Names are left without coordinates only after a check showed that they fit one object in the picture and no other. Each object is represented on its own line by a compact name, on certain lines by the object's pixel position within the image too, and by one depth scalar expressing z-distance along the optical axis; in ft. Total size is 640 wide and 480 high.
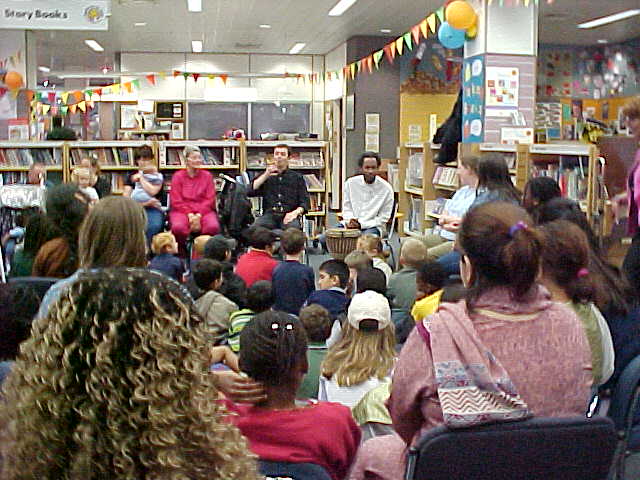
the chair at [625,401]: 9.02
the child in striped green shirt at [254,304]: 13.19
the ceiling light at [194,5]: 37.90
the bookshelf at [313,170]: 33.35
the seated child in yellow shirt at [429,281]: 13.76
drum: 24.90
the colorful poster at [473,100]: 27.50
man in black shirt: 27.09
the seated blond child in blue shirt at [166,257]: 17.84
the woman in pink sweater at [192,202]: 25.48
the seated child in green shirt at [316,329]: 11.57
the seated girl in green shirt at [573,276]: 9.23
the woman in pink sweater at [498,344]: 6.64
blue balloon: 28.43
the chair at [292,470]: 6.47
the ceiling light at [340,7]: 37.78
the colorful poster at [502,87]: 27.40
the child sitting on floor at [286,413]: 6.62
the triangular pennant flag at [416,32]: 31.53
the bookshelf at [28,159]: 30.30
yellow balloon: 27.53
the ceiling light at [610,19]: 40.25
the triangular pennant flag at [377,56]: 36.76
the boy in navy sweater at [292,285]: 16.89
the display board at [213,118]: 55.93
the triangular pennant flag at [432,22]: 29.91
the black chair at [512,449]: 6.40
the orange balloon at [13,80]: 38.70
